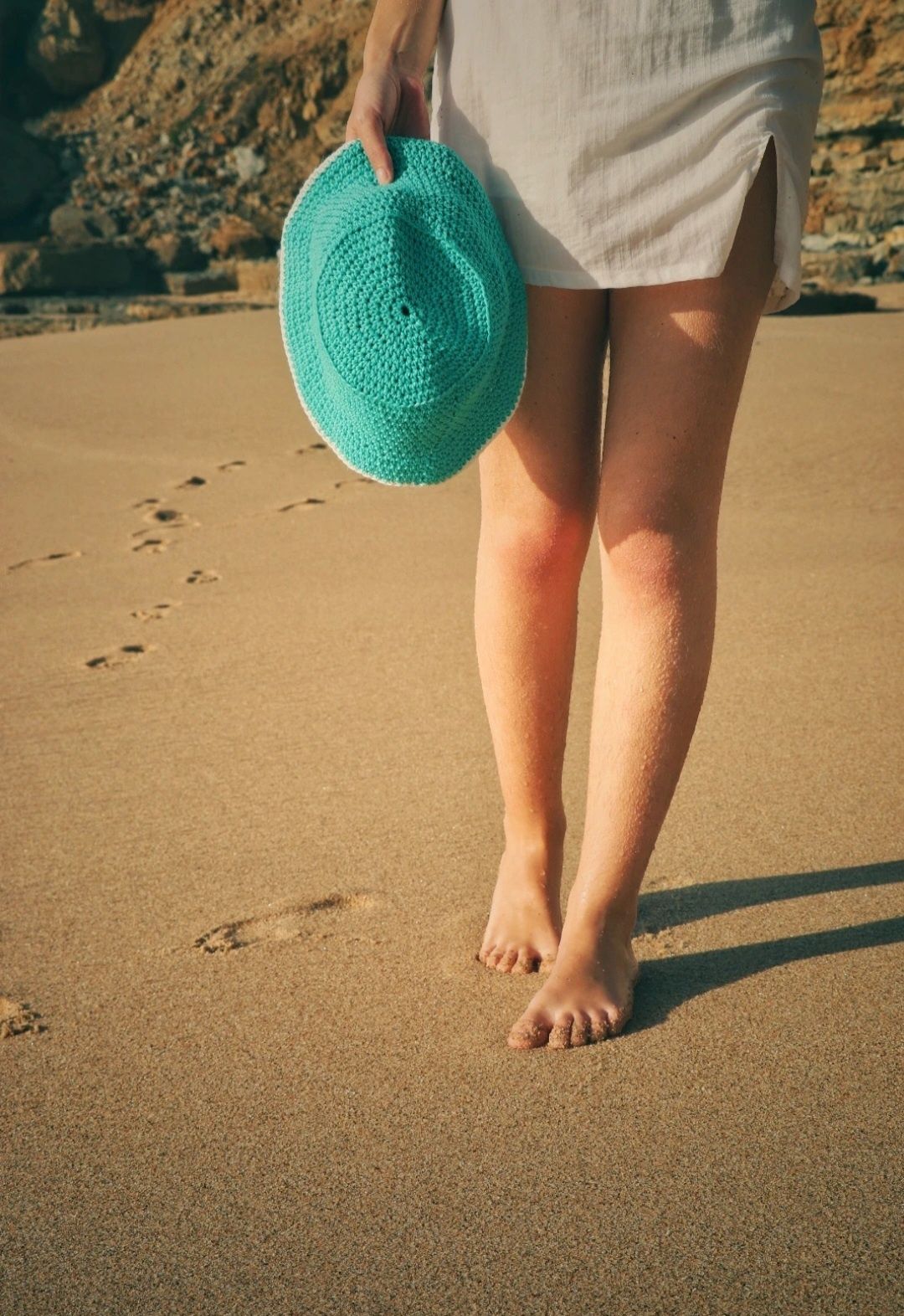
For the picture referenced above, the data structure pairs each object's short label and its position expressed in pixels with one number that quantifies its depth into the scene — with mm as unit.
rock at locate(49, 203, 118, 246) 18344
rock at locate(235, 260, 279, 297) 13850
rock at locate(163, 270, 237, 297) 15055
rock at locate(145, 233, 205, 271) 16703
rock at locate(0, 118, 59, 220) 22875
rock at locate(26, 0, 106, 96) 26625
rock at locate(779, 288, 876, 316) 8062
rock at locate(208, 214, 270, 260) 16938
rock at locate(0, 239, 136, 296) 14492
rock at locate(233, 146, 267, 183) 23969
